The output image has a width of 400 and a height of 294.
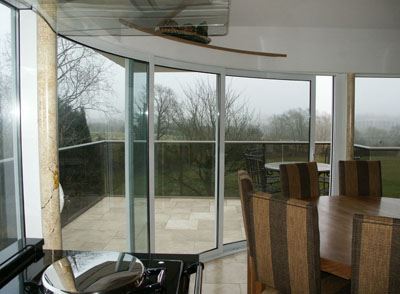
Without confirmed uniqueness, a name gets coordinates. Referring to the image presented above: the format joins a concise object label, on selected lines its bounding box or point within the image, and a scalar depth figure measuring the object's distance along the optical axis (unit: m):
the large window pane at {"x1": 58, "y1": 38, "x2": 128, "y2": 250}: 2.09
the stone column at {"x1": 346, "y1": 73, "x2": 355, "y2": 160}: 3.80
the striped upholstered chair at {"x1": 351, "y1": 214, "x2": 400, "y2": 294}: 1.30
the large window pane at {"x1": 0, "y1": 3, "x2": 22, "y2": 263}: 1.33
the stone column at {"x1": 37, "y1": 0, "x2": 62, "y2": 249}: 1.35
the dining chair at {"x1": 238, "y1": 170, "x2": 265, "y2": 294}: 1.81
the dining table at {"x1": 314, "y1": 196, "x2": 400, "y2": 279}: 1.58
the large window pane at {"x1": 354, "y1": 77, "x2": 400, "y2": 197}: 3.94
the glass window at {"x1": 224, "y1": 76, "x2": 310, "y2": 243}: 3.73
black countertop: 1.03
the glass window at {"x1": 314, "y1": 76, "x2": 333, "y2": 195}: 3.92
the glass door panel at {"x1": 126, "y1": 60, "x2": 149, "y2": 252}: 2.80
